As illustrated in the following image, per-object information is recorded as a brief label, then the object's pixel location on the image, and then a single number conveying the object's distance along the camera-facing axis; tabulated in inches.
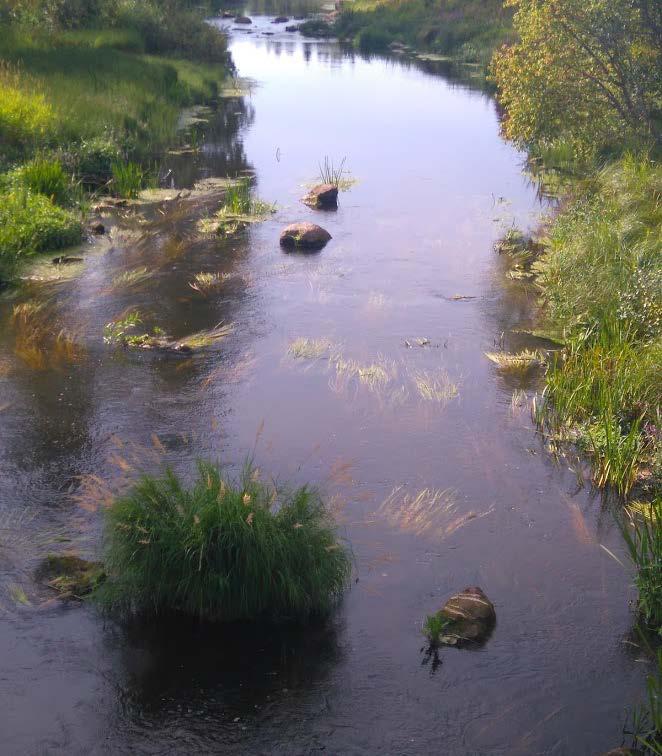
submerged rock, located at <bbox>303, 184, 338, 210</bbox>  645.3
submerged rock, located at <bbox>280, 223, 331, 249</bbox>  555.8
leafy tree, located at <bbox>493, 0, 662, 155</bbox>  629.3
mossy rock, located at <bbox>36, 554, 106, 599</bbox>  234.5
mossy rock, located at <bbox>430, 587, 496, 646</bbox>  222.1
